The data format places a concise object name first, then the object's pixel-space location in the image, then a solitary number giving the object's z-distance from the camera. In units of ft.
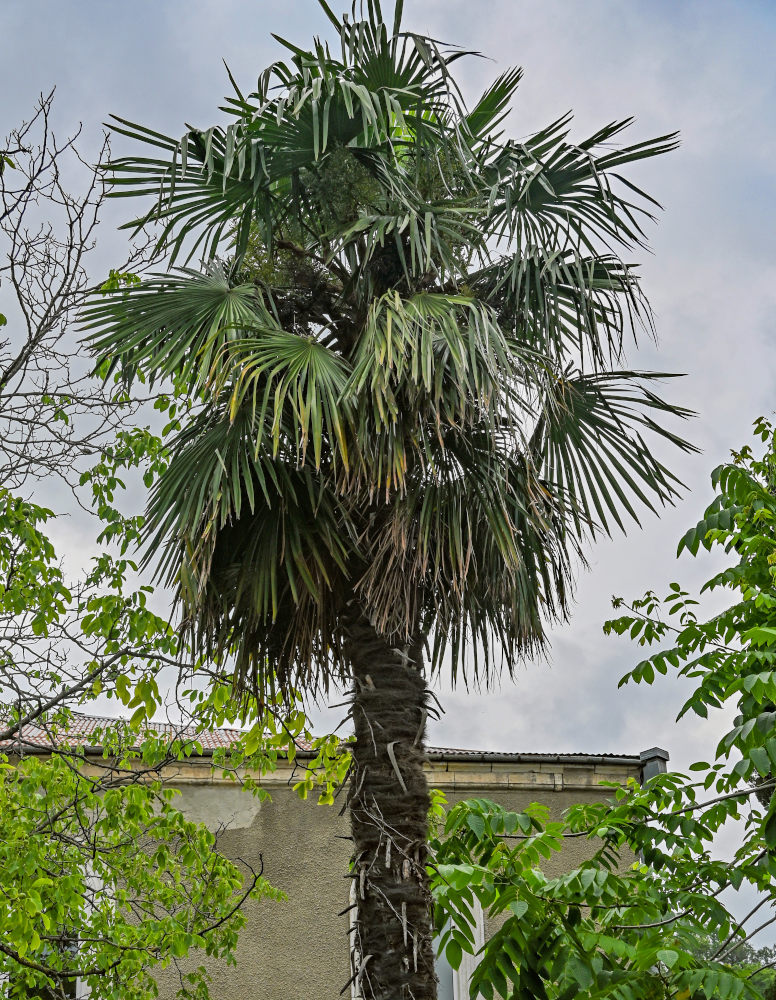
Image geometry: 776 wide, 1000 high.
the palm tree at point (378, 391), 18.08
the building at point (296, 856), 31.58
